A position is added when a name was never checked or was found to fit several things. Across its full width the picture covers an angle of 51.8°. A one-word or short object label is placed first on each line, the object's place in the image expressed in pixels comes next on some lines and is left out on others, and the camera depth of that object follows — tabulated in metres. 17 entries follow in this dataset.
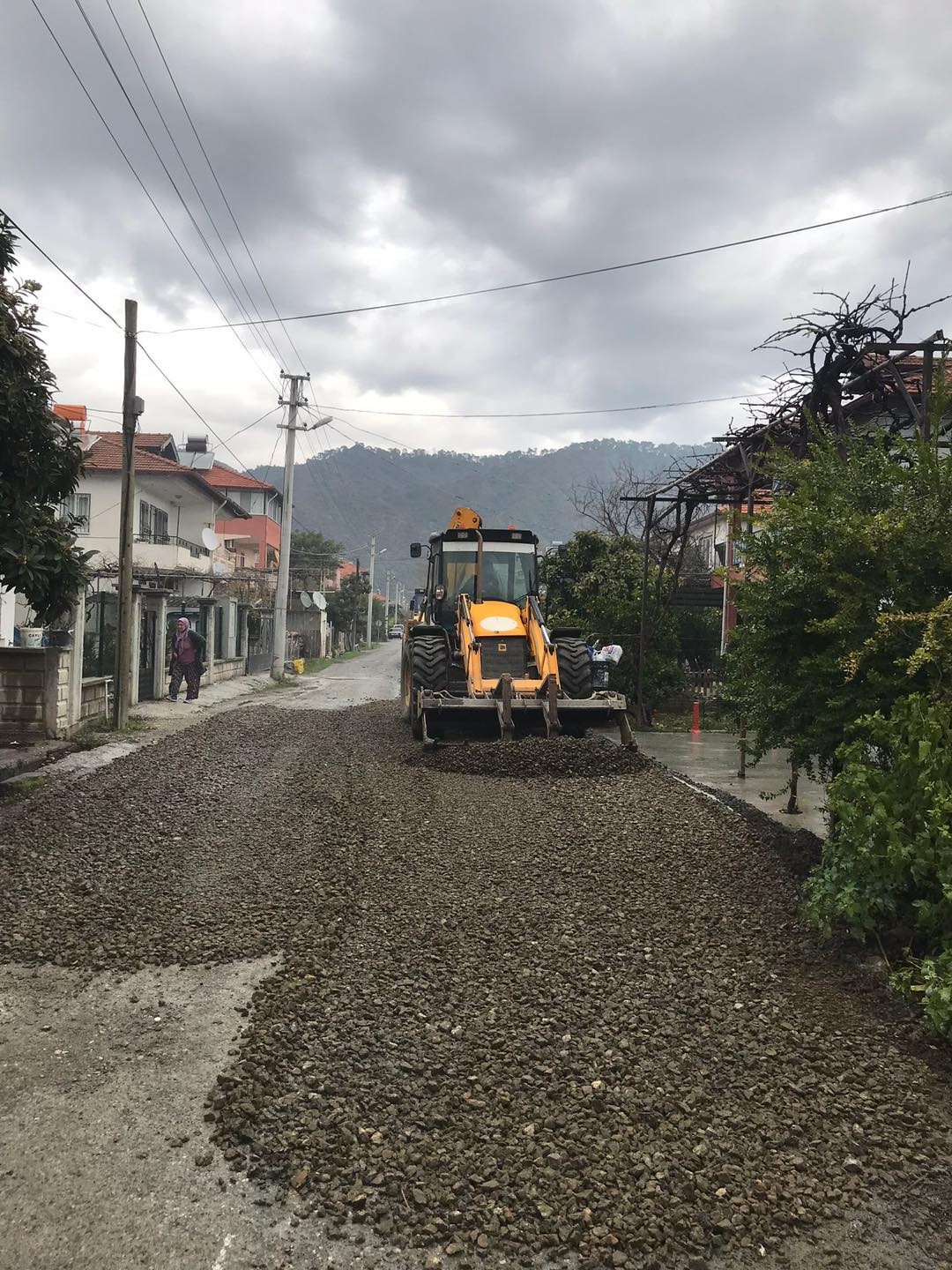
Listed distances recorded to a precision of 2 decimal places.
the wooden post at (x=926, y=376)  8.41
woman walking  20.16
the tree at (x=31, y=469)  8.59
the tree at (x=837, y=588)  5.96
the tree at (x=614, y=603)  18.67
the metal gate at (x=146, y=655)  20.09
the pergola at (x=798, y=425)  9.06
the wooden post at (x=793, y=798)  8.85
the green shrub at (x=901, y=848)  4.65
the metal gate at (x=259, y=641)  33.28
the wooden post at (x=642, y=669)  16.69
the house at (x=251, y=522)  59.03
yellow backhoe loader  12.55
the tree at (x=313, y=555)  63.12
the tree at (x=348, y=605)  60.78
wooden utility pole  15.29
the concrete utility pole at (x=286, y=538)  29.56
